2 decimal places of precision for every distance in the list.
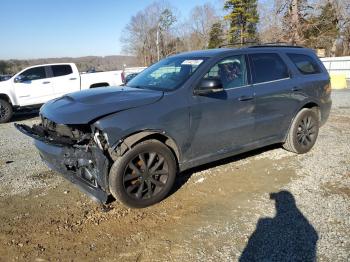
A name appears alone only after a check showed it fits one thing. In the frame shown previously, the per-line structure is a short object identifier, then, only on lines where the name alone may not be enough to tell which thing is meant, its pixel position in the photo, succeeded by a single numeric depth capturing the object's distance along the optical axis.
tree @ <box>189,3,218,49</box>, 68.25
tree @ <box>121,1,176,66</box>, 69.50
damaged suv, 3.81
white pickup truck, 11.22
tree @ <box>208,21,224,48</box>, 59.89
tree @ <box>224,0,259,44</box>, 50.42
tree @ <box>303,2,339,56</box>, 34.75
